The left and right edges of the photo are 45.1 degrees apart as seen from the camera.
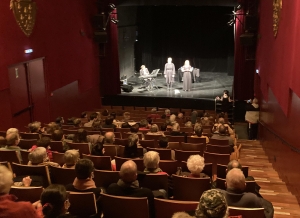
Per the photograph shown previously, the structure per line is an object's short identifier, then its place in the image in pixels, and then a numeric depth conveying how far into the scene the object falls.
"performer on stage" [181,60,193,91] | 15.04
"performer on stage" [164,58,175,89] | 15.70
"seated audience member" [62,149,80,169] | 4.41
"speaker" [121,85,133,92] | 15.21
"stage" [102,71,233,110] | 13.77
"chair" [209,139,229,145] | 6.80
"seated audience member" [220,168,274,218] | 3.25
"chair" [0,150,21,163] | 5.13
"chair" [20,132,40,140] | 6.80
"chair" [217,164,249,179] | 4.63
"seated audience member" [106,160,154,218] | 3.45
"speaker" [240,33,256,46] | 12.83
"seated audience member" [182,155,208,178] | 4.17
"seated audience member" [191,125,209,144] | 7.00
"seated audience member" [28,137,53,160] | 5.30
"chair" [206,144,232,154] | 6.14
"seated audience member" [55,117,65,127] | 8.50
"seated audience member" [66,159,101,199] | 3.56
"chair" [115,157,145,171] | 4.80
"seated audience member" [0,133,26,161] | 5.48
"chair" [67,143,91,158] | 5.77
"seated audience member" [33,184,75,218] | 2.79
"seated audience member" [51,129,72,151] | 6.16
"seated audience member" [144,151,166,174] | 4.14
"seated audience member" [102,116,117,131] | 7.80
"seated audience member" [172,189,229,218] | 2.38
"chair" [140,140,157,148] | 6.21
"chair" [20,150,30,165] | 5.23
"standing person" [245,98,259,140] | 12.05
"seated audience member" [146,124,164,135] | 7.05
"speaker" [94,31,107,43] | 13.62
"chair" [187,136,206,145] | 6.77
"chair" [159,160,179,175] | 4.76
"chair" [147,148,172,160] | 5.50
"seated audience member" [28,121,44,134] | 7.18
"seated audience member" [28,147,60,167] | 4.39
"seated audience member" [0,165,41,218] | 2.33
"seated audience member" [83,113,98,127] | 8.30
